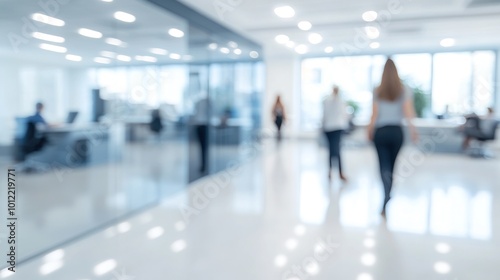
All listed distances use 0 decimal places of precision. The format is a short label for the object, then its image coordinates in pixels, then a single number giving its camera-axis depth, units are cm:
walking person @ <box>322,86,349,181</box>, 598
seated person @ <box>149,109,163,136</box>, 492
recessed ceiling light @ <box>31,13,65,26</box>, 328
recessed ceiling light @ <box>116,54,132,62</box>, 425
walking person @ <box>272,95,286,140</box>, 1137
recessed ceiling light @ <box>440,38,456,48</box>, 993
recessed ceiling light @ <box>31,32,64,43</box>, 329
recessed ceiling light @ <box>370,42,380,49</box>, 1037
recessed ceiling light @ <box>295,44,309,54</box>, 1075
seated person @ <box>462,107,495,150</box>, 870
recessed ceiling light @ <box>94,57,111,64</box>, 400
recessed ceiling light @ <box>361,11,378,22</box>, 662
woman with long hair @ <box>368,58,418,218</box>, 424
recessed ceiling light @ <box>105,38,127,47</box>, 409
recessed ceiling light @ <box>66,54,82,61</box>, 366
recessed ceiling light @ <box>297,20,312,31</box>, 739
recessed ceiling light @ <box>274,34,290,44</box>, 895
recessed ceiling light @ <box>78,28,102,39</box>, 372
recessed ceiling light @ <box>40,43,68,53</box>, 340
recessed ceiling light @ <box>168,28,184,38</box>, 518
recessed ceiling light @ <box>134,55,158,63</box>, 452
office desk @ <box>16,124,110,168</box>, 445
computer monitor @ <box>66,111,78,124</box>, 398
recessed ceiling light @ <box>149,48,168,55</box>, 475
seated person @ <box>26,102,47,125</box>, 347
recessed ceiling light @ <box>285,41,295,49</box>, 995
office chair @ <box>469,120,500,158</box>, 869
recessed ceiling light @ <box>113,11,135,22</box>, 417
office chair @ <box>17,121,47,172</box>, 365
